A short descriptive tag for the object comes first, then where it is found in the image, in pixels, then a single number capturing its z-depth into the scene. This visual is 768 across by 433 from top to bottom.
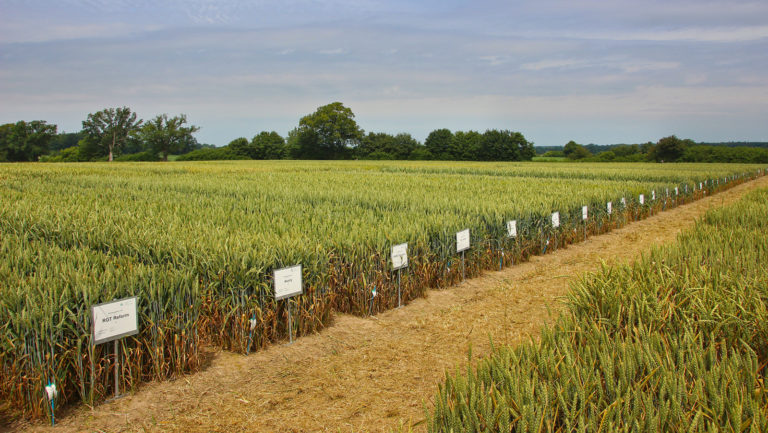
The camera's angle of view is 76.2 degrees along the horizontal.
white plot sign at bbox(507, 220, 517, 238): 8.79
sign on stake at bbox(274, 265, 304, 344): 5.04
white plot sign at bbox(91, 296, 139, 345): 3.80
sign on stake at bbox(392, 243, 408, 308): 6.36
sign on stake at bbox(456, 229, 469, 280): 7.48
